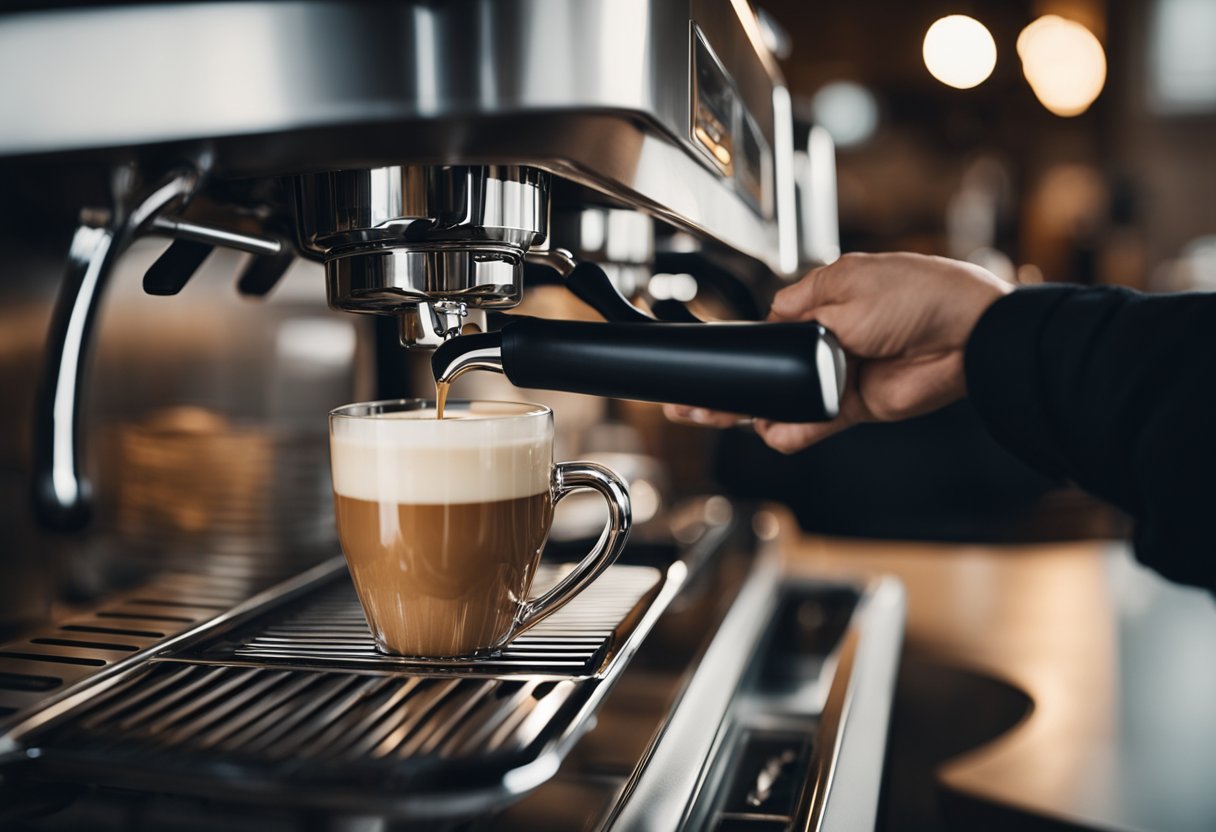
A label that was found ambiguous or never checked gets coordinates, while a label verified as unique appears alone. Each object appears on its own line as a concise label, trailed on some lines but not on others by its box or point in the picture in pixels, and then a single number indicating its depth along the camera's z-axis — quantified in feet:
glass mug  1.34
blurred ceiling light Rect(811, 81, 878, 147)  14.49
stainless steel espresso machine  1.02
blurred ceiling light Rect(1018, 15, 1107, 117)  9.21
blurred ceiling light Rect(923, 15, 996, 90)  9.36
